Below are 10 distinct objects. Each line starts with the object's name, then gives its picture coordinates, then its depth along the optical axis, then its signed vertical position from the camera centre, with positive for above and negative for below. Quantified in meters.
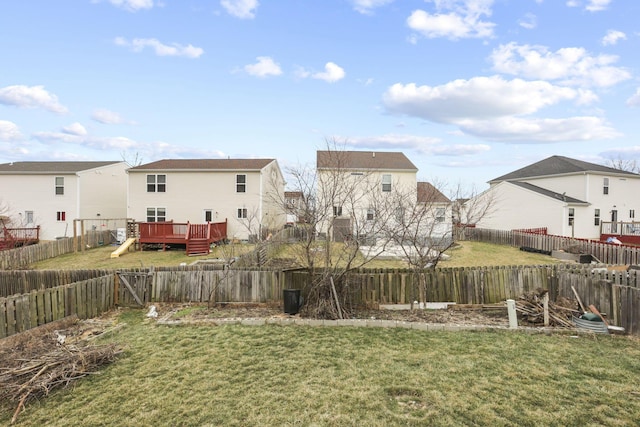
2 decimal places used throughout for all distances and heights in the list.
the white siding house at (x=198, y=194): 25.56 +1.32
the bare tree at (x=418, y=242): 10.65 -0.99
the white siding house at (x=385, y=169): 26.25 +3.33
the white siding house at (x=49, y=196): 26.52 +1.21
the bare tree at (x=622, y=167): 51.29 +6.77
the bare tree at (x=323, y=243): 9.53 -0.97
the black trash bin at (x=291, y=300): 9.79 -2.62
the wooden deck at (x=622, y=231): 26.87 -1.86
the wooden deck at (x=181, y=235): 21.00 -1.57
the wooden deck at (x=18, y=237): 22.04 -1.82
